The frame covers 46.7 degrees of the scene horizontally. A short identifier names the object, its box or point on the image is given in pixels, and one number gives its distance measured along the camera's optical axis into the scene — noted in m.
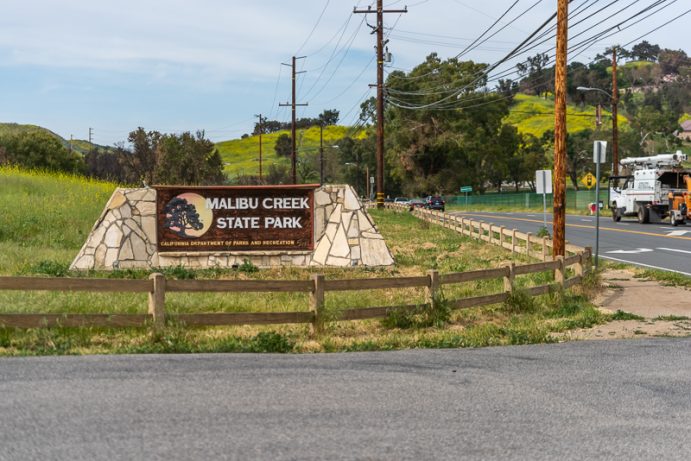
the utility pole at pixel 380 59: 49.91
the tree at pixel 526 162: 122.62
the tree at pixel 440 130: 101.06
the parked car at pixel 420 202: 71.95
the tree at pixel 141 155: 68.94
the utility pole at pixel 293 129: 66.69
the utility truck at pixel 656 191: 40.78
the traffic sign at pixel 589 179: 62.01
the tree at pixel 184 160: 65.64
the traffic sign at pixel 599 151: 19.66
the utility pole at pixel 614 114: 54.55
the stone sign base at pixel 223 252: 18.98
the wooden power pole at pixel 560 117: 18.78
